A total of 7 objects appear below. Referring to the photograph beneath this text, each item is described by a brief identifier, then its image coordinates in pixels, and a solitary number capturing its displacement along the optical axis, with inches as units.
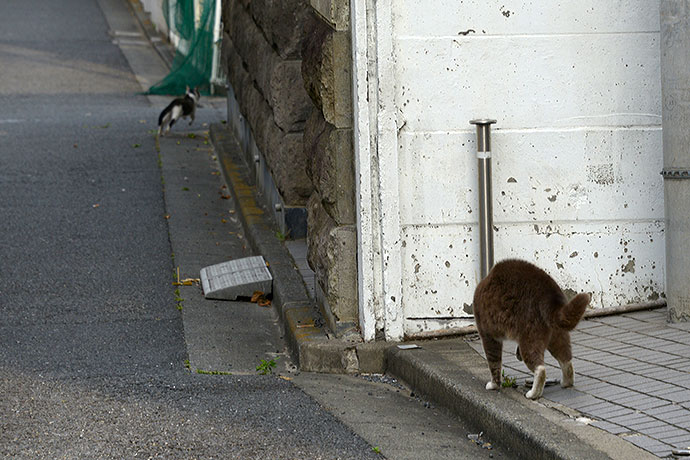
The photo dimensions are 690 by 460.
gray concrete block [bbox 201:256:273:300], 597.5
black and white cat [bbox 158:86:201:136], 1107.8
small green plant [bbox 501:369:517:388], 393.7
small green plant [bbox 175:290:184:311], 584.9
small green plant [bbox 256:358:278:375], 477.8
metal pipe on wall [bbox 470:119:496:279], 452.0
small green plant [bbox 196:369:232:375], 466.9
